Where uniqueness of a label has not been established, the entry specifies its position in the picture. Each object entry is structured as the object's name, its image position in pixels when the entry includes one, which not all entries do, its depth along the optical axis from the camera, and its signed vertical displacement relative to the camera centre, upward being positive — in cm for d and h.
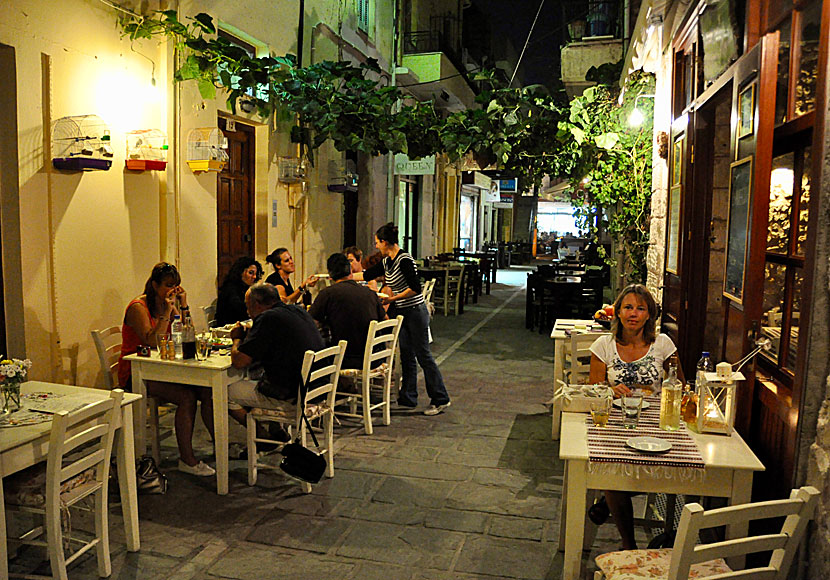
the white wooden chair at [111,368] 493 -109
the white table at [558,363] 572 -115
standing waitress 654 -89
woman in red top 483 -84
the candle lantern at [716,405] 309 -79
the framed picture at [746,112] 317 +59
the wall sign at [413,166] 1211 +113
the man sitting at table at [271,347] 453 -81
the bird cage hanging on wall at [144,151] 602 +66
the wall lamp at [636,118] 696 +119
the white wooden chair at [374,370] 582 -127
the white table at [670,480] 279 -103
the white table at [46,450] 300 -107
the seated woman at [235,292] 633 -62
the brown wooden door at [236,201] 786 +30
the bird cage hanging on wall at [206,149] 674 +76
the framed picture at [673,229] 526 +3
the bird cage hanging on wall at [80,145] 525 +62
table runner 281 -94
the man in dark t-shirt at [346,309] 596 -72
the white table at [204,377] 450 -104
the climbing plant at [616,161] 719 +80
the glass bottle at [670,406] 320 -81
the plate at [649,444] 291 -92
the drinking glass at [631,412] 321 -85
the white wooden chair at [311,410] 459 -128
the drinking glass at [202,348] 474 -86
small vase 344 -89
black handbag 420 -147
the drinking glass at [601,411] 324 -86
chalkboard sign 324 +3
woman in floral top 388 -67
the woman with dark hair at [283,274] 704 -50
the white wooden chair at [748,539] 204 -95
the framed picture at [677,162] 526 +57
